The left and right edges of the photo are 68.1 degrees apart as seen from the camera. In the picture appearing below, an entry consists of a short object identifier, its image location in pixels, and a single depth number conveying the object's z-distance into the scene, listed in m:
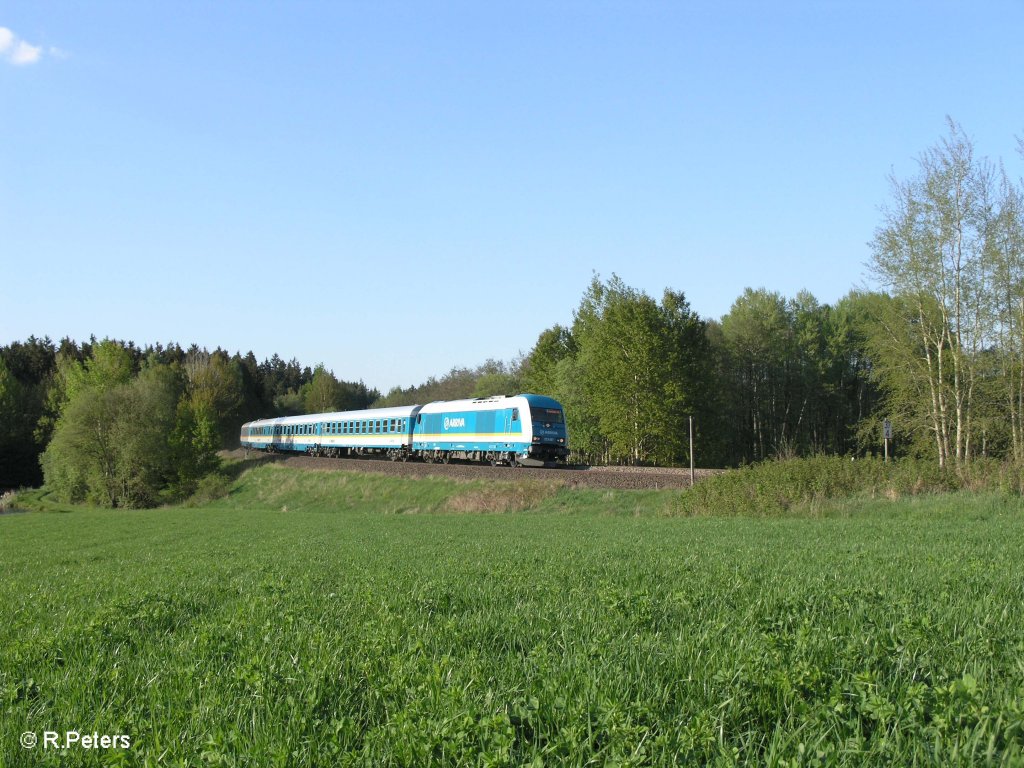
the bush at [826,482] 20.66
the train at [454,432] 35.06
